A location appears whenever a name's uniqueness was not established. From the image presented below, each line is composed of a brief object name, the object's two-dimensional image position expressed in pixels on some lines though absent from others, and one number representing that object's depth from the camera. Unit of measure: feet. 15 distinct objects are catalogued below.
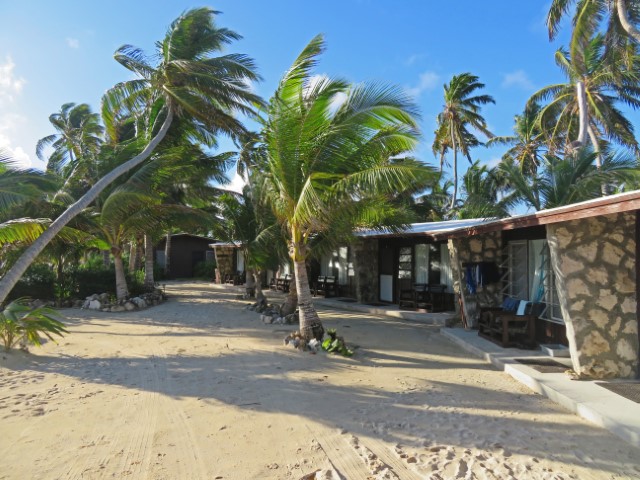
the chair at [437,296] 39.91
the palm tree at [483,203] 32.91
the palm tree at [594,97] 49.65
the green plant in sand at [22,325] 21.80
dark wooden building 97.96
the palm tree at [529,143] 80.43
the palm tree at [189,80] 35.55
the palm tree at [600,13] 36.40
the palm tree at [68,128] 75.58
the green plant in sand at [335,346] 23.69
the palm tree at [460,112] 84.23
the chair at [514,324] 24.64
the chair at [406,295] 41.68
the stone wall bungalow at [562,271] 18.40
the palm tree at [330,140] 22.45
